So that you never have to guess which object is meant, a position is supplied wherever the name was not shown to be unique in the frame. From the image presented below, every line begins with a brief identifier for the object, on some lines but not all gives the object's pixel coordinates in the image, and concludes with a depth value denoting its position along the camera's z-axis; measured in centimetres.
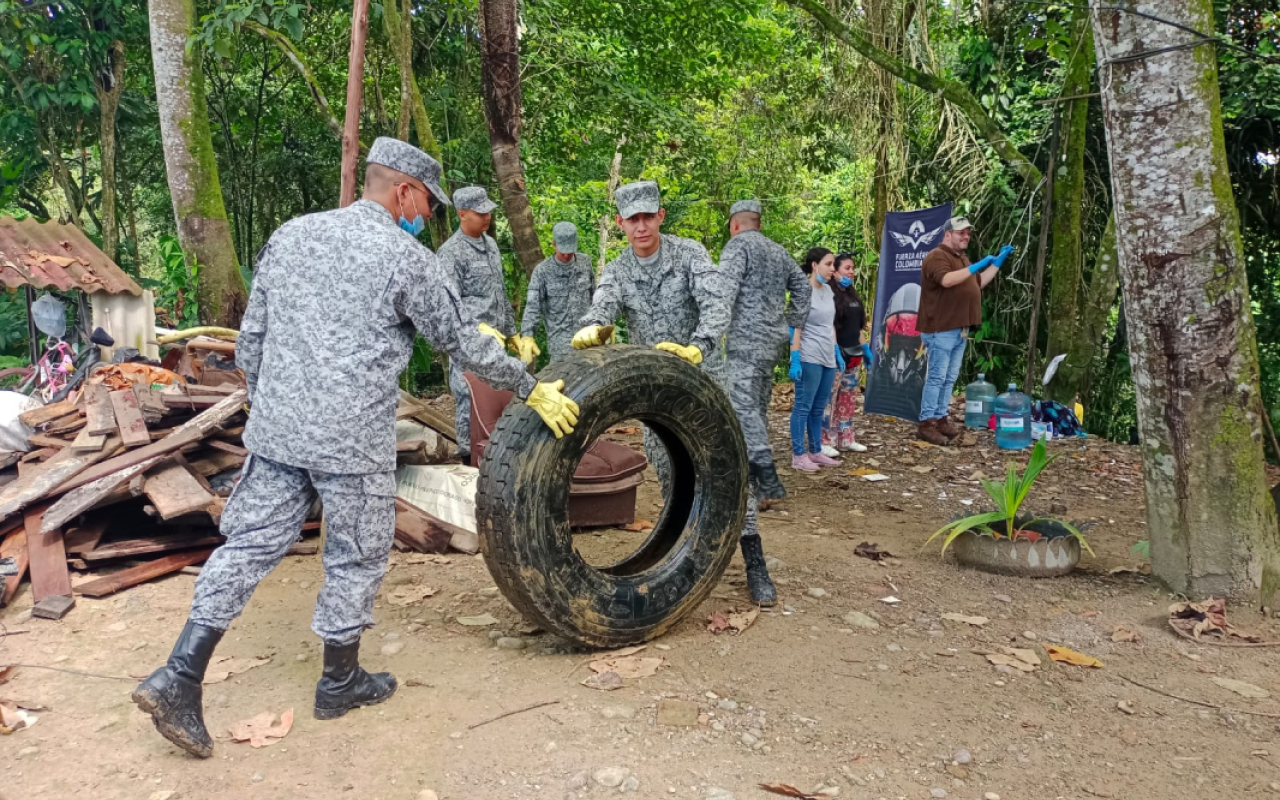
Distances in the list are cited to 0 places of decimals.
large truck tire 326
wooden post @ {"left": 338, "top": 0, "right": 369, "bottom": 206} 463
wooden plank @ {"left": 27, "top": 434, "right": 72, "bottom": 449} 534
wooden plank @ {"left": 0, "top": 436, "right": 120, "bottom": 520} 462
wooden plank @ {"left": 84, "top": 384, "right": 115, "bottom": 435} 518
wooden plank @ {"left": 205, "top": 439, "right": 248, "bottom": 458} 520
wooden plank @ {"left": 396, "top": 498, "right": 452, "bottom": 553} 498
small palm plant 446
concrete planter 443
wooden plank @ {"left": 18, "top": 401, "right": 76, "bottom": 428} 550
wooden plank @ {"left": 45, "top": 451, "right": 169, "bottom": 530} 451
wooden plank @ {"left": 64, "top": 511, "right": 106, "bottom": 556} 460
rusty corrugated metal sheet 653
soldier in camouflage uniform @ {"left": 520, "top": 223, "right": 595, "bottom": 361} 711
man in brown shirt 768
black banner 869
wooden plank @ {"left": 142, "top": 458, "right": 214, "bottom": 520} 456
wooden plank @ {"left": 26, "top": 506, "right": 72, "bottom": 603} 435
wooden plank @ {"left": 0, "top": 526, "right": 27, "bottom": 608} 432
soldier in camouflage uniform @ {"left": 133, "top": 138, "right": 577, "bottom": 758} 290
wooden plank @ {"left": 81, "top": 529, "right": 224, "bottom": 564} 458
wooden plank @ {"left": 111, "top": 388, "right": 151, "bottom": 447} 510
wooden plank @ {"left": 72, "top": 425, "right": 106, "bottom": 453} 506
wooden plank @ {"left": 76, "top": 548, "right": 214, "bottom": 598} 440
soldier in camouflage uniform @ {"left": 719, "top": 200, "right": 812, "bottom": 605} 505
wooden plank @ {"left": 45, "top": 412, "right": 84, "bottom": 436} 545
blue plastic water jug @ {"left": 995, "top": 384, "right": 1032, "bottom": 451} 769
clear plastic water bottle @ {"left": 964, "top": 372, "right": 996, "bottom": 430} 854
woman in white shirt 691
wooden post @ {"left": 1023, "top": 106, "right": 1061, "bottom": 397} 675
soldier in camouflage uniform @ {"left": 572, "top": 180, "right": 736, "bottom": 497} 427
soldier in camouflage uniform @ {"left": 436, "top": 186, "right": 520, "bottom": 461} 618
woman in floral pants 744
